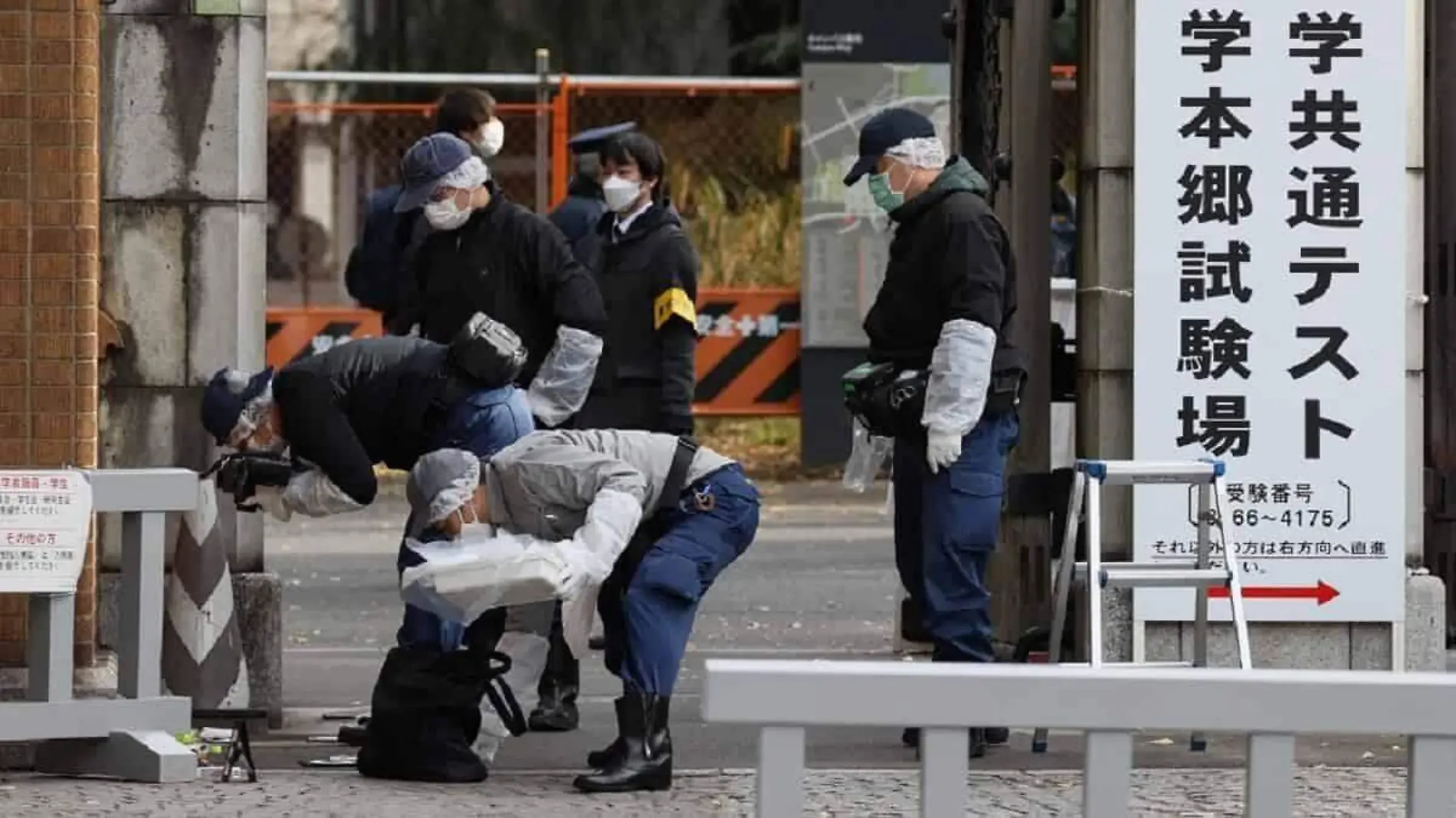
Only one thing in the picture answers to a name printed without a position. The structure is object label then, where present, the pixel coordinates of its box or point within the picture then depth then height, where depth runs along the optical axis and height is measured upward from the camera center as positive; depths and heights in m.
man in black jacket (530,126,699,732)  18.84 +0.22
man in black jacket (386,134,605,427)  17.11 +0.27
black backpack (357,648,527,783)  15.83 -0.87
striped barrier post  17.37 -0.70
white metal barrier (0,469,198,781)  15.76 -0.80
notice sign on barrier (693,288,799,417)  36.09 +0.04
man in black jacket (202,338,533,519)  15.42 -0.12
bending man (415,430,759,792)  15.07 -0.39
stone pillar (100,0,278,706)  17.66 +0.44
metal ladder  16.80 -0.54
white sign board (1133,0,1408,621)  18.52 +0.29
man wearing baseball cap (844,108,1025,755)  16.72 +0.04
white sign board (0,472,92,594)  15.65 -0.41
